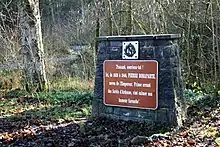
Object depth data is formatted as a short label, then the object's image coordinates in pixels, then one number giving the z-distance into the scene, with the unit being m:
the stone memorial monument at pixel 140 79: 6.77
